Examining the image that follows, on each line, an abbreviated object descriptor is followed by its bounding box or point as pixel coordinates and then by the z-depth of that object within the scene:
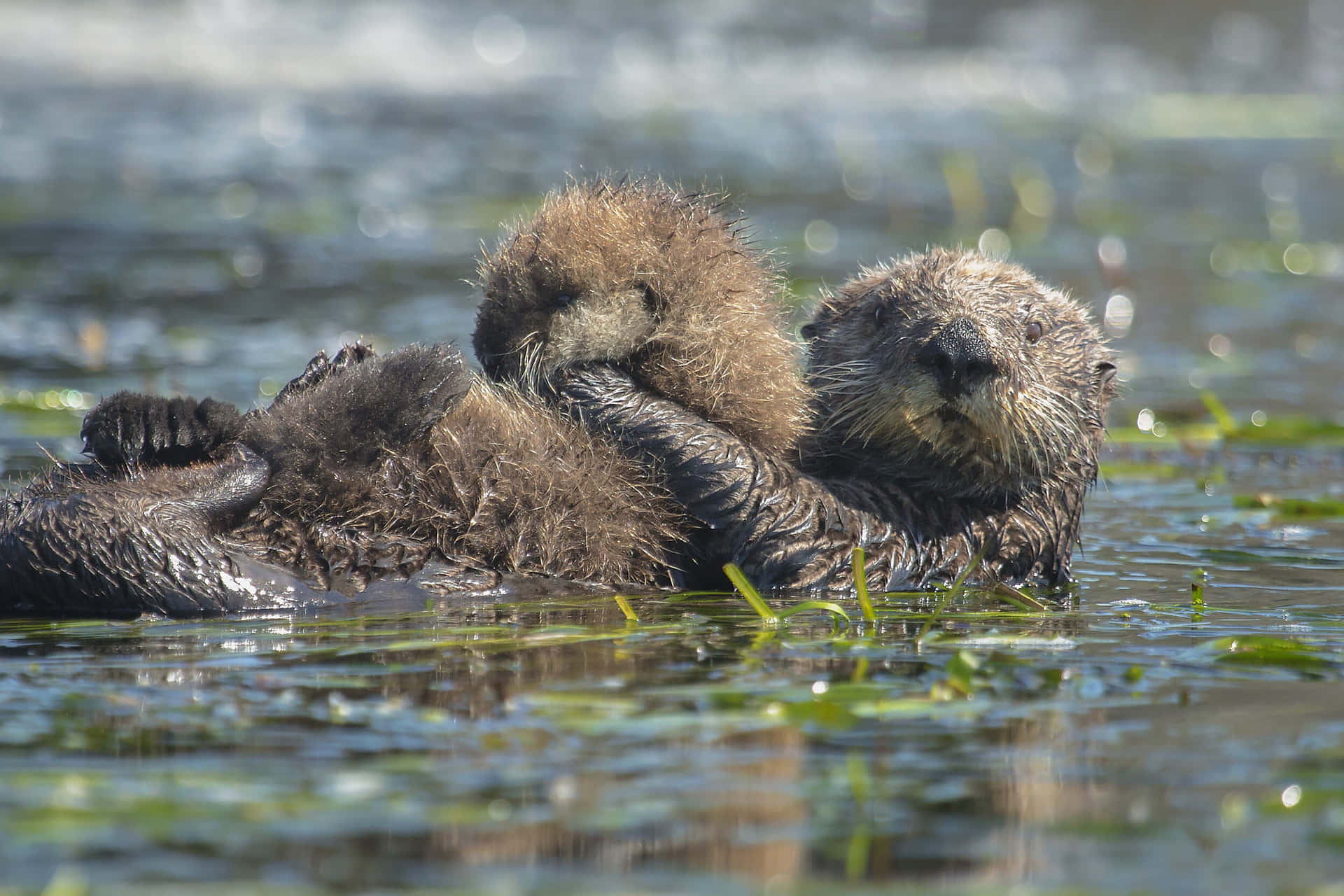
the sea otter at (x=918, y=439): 9.43
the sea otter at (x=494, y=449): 8.41
